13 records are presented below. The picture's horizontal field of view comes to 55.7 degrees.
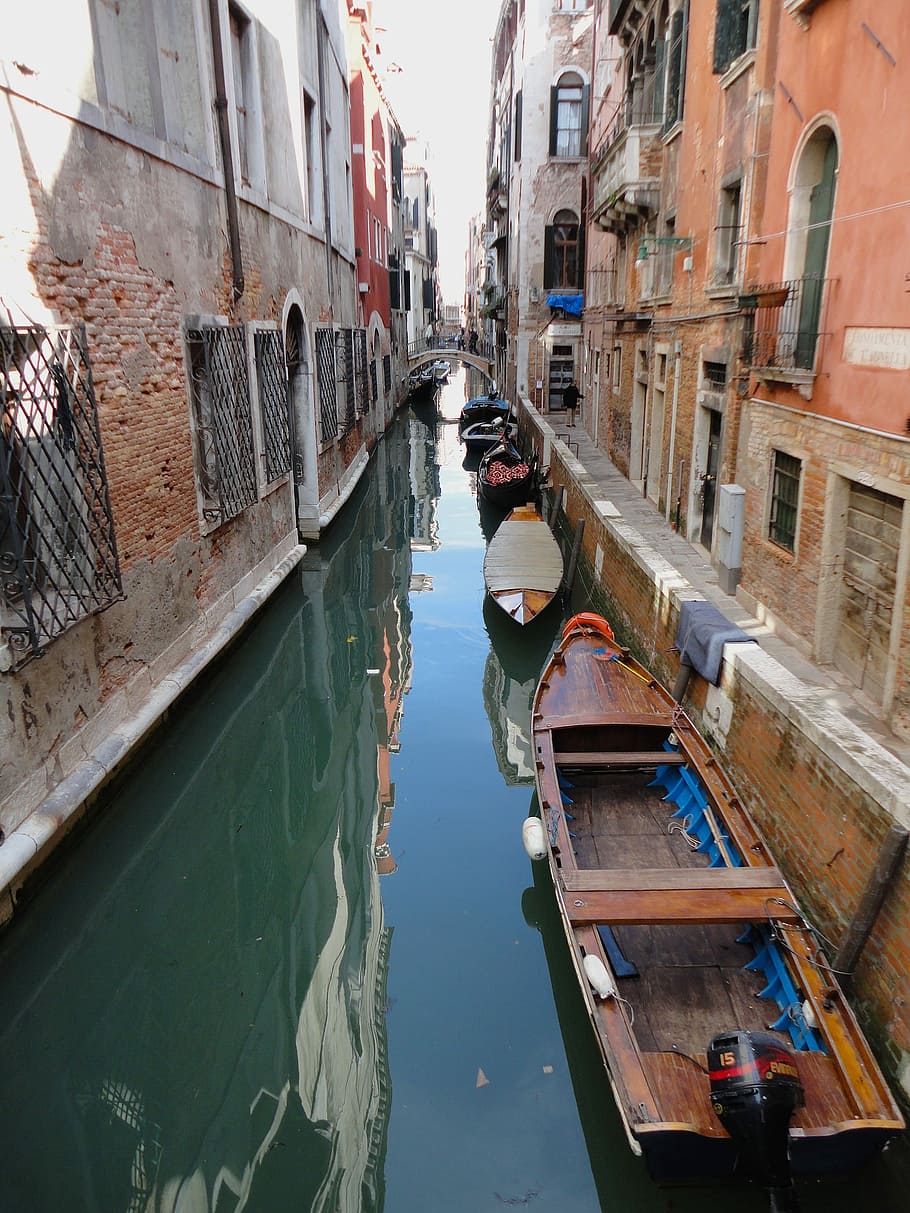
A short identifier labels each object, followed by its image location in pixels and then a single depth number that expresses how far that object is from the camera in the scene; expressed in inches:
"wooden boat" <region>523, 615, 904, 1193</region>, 128.2
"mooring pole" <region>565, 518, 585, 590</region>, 432.5
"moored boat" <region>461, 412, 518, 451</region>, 918.4
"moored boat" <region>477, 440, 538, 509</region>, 637.3
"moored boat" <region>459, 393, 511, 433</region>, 1062.2
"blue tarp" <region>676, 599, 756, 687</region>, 239.5
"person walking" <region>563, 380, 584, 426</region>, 835.4
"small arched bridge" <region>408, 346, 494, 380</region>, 1509.6
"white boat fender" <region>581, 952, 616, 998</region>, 151.8
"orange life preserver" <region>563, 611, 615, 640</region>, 318.2
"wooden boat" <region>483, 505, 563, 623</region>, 398.0
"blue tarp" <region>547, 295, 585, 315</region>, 900.6
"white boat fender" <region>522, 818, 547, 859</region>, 198.2
